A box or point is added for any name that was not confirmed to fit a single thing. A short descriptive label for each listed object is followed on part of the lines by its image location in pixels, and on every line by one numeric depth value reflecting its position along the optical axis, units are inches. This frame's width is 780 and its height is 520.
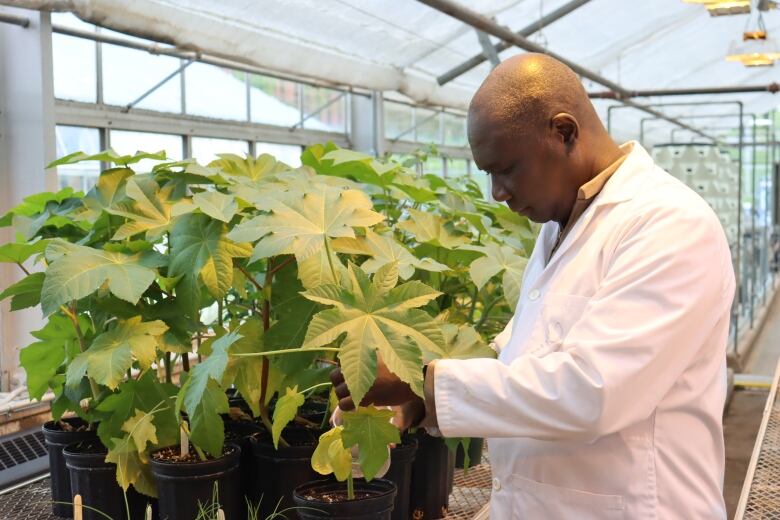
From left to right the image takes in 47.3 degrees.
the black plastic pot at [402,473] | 69.4
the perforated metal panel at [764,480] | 75.7
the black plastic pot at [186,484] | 64.5
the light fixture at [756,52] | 255.3
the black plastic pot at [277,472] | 67.6
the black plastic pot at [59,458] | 73.5
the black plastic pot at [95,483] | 68.7
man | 43.2
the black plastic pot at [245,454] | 70.1
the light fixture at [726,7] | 193.6
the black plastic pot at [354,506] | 58.4
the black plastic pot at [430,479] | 75.1
